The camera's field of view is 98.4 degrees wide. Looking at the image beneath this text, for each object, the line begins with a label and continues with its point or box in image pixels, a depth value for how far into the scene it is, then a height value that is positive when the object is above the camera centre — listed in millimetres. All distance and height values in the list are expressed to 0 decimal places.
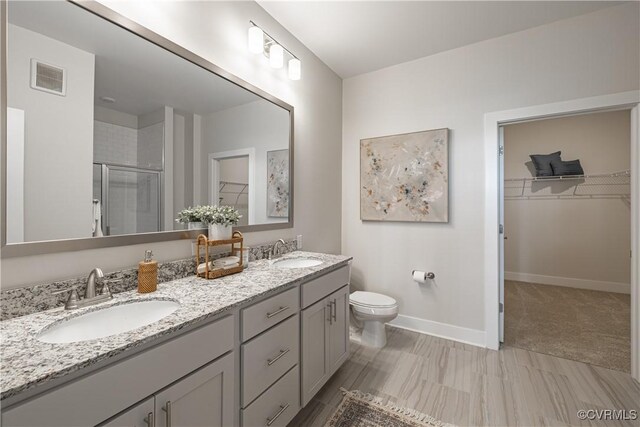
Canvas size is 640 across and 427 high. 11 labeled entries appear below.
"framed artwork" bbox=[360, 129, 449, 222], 2580 +398
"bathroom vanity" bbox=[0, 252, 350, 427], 659 -450
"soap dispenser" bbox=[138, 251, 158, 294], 1193 -258
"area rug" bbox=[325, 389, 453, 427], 1559 -1160
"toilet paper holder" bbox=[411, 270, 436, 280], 2664 -561
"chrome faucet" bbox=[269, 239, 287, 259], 2053 -245
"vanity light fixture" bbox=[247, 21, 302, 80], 1840 +1203
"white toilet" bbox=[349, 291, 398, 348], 2338 -826
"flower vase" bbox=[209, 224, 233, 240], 1545 -82
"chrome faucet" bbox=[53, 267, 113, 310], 1010 -298
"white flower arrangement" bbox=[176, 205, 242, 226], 1521 +13
